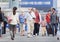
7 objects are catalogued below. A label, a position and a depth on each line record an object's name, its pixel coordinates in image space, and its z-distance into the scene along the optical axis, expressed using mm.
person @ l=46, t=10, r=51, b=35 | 21292
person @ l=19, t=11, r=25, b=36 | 21000
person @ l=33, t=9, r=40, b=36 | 21109
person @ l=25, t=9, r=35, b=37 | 20062
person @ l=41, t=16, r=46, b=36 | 21138
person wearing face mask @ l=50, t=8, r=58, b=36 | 21031
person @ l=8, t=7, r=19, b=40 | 18766
